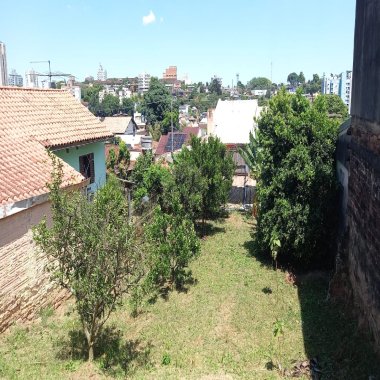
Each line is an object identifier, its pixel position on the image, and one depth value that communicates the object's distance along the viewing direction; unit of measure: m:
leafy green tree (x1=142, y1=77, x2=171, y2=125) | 67.56
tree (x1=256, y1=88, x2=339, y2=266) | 11.10
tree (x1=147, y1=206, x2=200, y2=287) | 10.68
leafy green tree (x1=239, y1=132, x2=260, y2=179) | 18.14
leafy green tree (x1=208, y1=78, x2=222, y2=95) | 150.07
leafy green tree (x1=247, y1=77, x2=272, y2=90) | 182.76
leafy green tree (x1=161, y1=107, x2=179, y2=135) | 60.46
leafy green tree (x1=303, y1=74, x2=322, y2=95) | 139.18
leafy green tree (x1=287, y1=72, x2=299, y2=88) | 178.57
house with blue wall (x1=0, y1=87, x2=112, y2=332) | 8.38
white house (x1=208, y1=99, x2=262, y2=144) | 34.06
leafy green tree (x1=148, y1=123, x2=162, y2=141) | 59.84
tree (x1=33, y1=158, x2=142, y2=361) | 6.40
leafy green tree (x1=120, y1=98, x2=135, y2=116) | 90.20
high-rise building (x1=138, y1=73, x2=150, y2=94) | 188.12
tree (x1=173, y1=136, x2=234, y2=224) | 14.20
